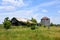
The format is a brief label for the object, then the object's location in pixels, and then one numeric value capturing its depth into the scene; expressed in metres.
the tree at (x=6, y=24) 18.85
